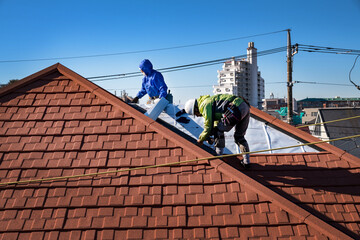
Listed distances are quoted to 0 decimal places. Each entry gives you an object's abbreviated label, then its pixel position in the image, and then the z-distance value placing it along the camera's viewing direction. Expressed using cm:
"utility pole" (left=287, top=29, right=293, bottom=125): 1797
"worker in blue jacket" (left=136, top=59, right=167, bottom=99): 675
